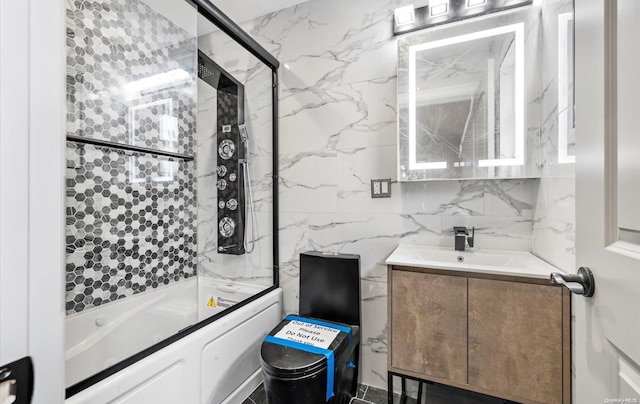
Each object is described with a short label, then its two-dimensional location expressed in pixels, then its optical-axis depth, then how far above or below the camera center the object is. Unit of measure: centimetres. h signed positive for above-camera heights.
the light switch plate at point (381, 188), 177 +9
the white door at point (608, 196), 47 +1
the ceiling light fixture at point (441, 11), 154 +113
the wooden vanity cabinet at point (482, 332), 113 -60
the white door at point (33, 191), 40 +2
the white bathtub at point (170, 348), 103 -67
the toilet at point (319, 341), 121 -73
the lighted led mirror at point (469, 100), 145 +58
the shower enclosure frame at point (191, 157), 102 +27
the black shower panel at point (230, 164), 212 +30
